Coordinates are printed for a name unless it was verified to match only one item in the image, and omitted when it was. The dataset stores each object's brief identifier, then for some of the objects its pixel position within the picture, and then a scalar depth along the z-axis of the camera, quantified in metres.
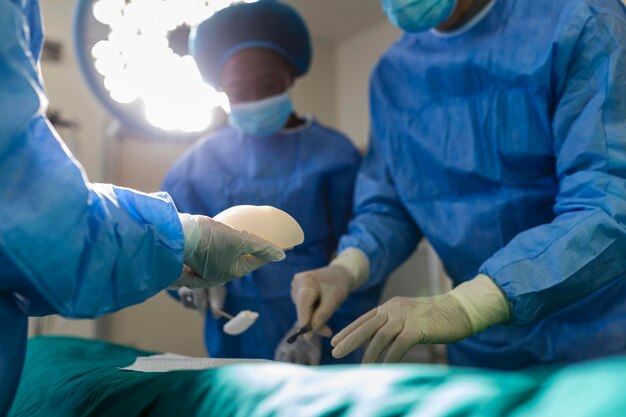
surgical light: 1.51
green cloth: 0.41
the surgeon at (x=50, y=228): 0.58
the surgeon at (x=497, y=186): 0.92
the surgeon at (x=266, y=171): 1.42
